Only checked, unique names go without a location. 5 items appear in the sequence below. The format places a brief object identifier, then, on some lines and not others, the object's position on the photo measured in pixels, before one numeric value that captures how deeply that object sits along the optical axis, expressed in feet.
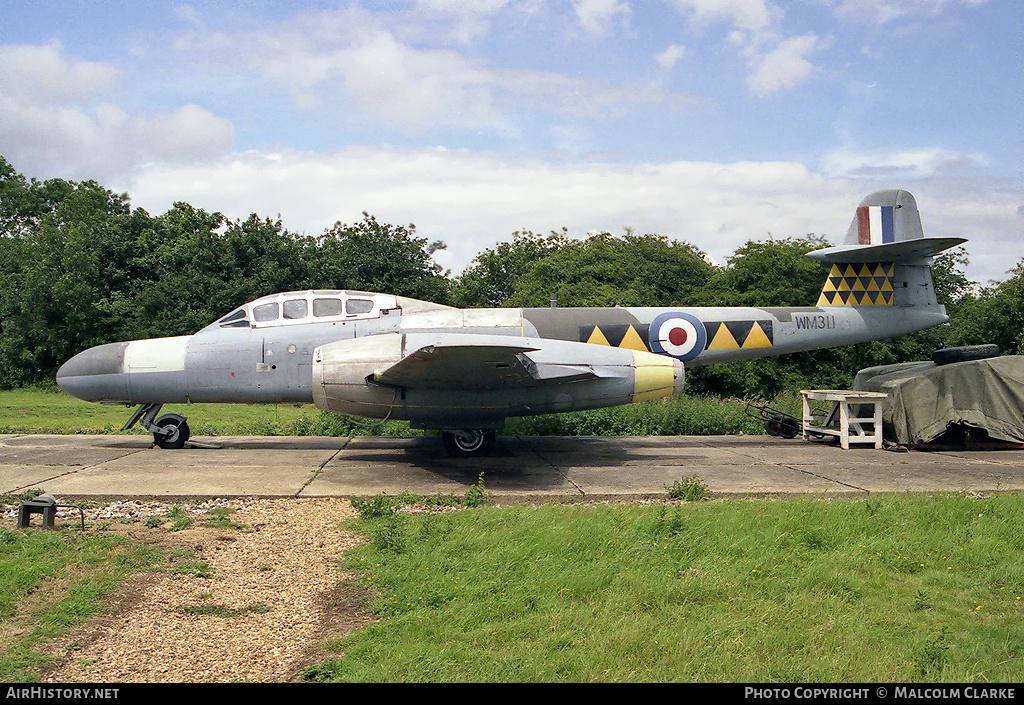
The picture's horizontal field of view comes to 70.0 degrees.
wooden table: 41.45
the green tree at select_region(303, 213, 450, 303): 97.45
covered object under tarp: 40.75
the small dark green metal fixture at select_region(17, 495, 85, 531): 20.15
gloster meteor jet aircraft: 32.42
